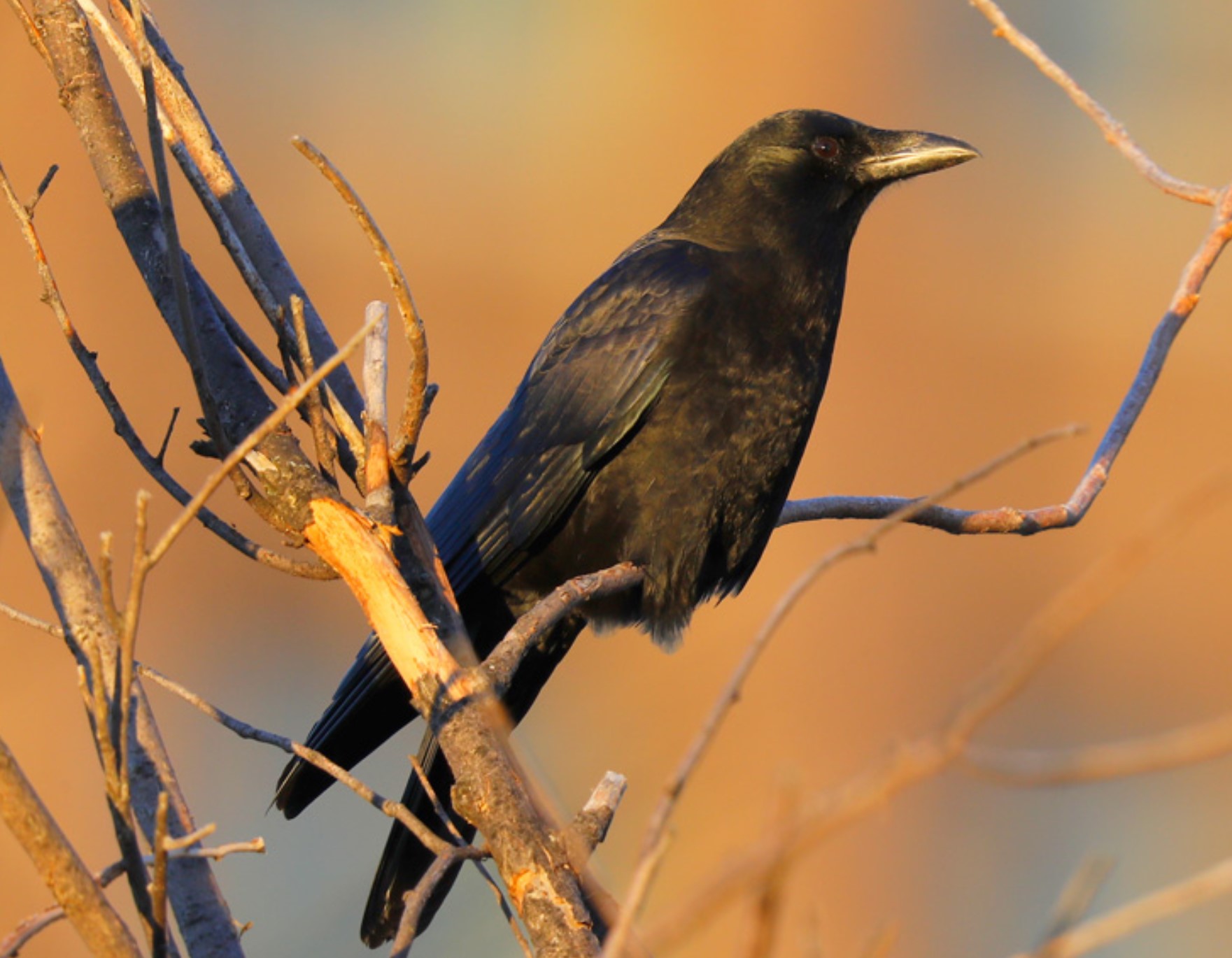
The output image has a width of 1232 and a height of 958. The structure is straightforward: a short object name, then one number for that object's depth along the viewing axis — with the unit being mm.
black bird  7516
